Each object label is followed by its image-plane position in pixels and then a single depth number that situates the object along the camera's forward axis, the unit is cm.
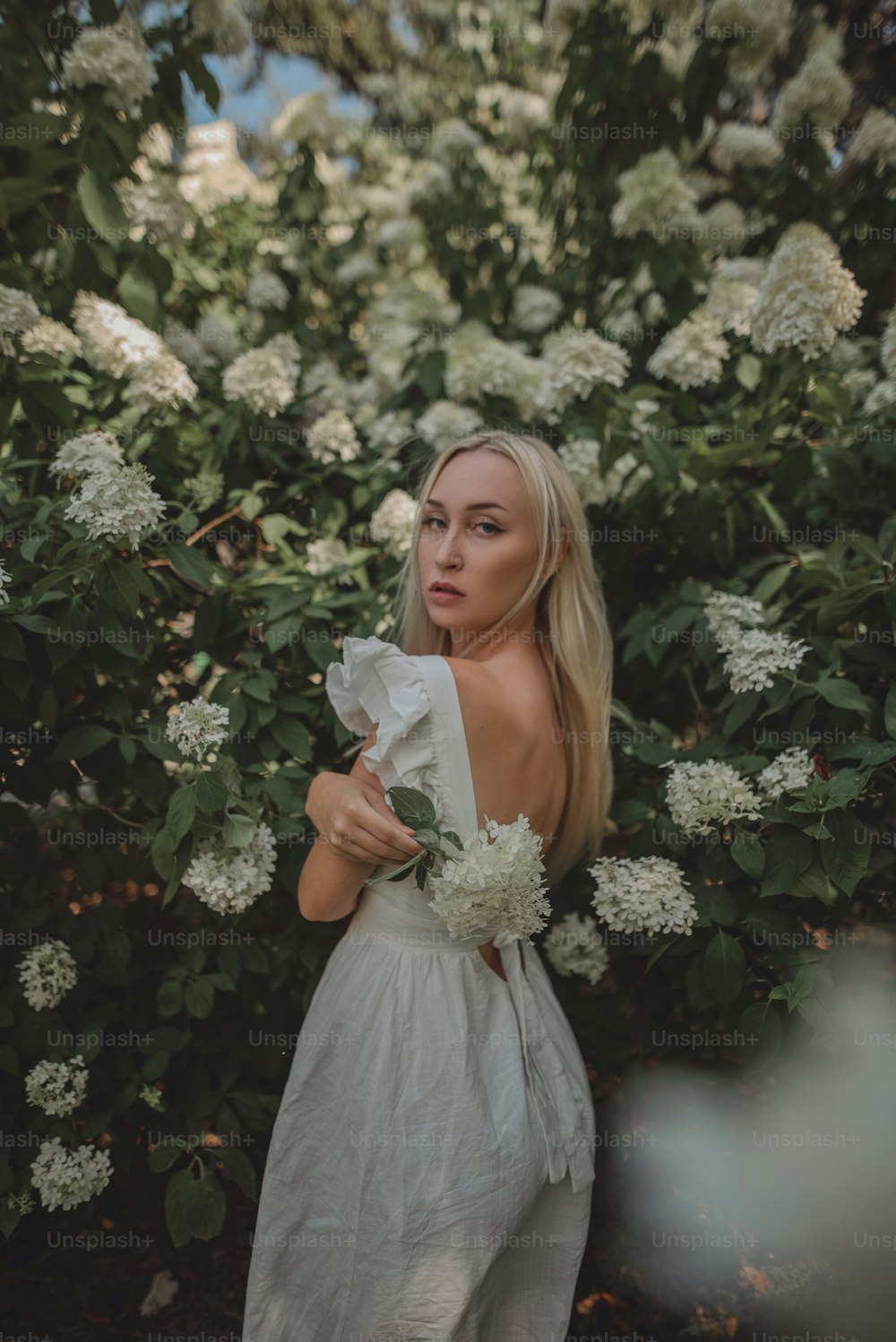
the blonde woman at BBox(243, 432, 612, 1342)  137
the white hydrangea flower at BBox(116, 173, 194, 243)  235
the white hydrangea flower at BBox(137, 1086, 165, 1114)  197
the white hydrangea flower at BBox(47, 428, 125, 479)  176
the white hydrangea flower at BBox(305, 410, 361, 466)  246
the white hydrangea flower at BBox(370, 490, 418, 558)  225
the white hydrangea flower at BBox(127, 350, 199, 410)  214
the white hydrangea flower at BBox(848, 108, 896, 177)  250
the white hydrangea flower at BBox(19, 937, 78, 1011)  188
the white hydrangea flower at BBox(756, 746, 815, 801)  163
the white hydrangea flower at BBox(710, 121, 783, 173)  284
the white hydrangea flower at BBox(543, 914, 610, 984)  214
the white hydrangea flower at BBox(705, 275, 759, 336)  232
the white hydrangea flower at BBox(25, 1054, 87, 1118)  184
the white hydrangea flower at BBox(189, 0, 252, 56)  230
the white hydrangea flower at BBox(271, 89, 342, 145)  307
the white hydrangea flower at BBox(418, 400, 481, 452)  237
